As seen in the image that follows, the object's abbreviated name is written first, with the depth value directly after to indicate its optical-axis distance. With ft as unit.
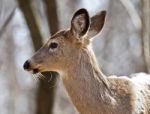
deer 27.86
